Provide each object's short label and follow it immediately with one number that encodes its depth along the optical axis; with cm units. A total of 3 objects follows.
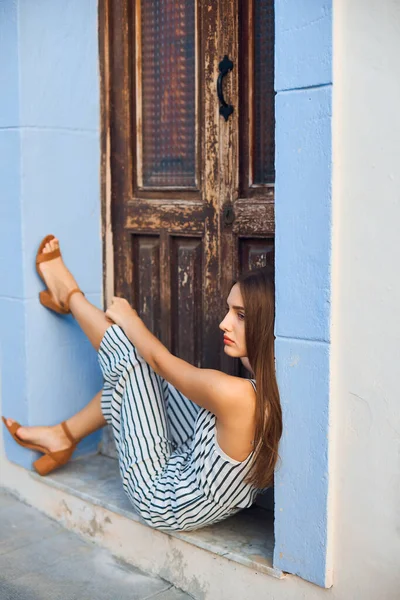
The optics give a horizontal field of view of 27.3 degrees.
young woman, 268
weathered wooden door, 312
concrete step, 280
